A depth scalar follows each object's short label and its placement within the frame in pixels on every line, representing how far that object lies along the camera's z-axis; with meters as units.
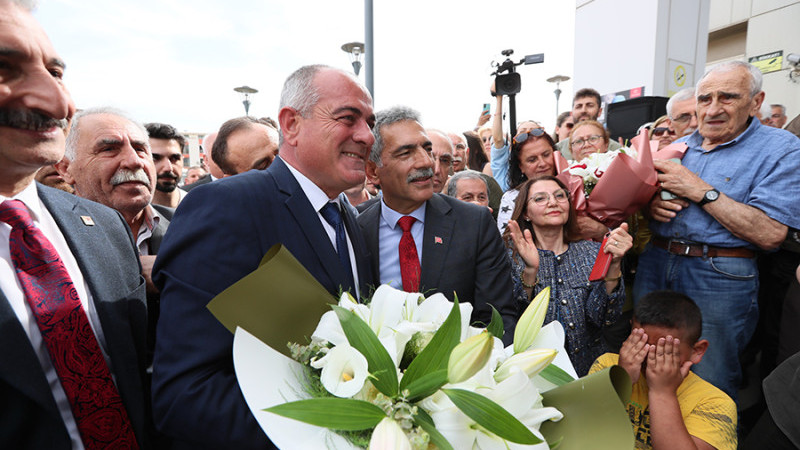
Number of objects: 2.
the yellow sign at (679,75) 7.74
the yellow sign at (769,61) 10.82
